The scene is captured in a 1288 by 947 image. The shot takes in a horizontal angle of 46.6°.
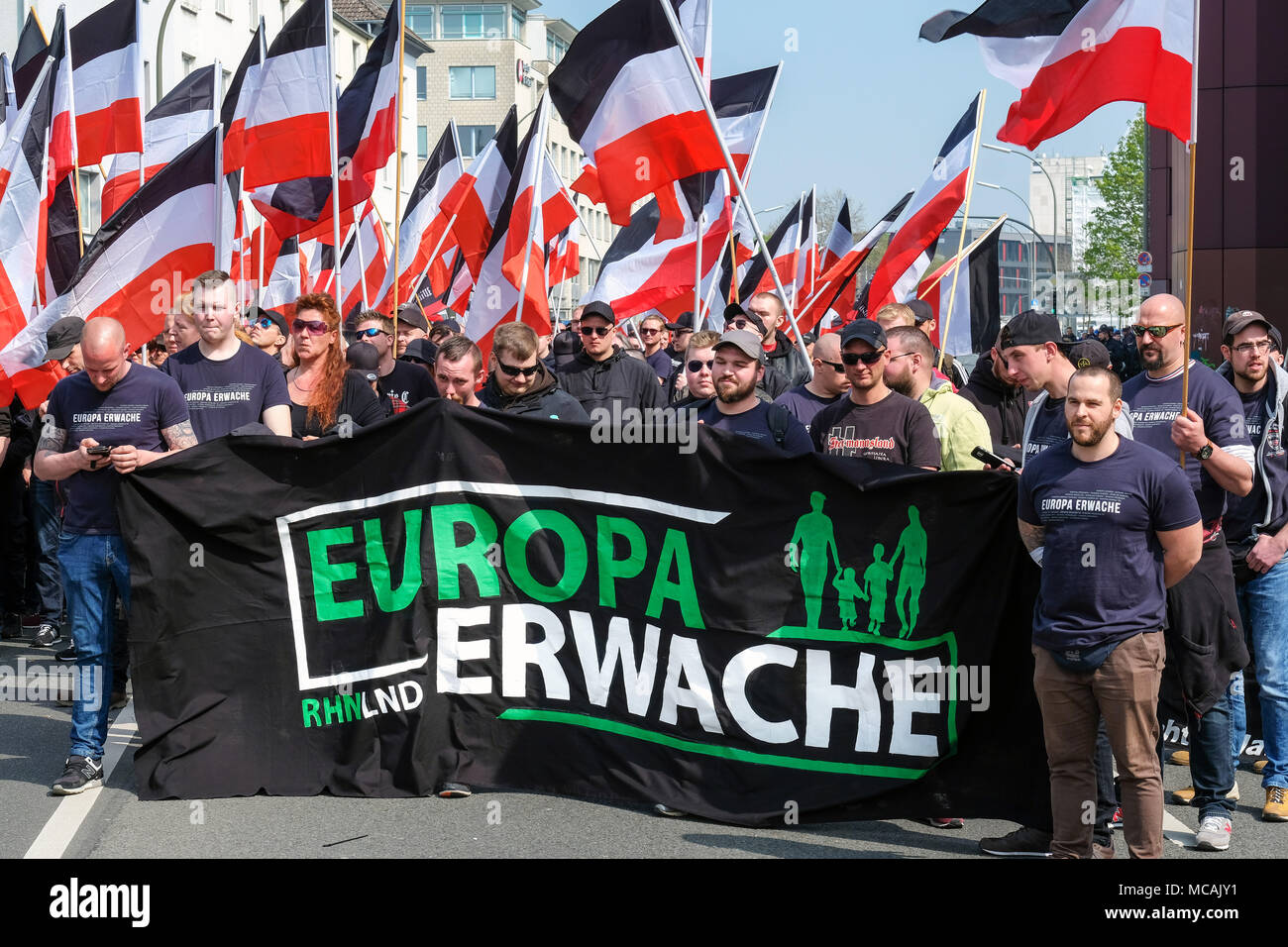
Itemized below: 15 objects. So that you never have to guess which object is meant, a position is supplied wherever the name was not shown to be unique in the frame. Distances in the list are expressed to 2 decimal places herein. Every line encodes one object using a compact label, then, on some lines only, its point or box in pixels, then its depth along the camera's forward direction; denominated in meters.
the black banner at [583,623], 5.98
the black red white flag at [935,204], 12.78
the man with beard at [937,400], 6.91
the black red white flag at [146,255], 9.06
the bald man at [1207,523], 5.88
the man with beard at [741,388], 6.63
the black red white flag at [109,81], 12.97
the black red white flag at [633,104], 10.02
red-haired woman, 7.51
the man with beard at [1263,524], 6.50
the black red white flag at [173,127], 15.43
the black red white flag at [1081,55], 6.35
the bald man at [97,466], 6.68
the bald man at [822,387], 7.49
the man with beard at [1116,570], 5.09
